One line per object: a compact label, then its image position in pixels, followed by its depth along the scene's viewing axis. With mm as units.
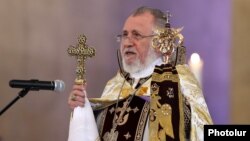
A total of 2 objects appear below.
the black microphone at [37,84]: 5074
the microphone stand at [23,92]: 5038
